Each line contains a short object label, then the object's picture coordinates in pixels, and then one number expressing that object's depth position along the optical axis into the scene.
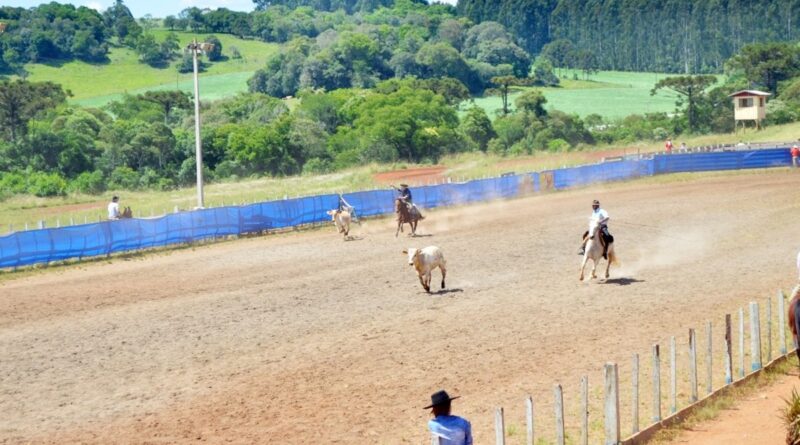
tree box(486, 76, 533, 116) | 147.10
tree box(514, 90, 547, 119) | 121.62
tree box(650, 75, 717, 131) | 120.69
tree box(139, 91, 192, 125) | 134.00
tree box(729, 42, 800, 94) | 140.50
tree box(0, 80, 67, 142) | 115.44
